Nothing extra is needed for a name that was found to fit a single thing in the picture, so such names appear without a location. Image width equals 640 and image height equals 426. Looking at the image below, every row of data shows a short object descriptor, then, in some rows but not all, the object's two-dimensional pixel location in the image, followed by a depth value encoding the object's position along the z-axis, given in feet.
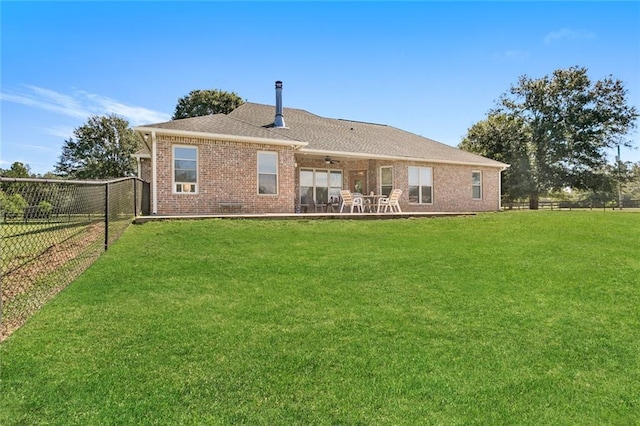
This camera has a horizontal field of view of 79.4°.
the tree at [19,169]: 101.08
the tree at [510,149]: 102.89
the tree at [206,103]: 117.91
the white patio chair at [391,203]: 50.83
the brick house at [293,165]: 40.47
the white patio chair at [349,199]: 49.87
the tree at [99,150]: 108.88
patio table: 55.16
